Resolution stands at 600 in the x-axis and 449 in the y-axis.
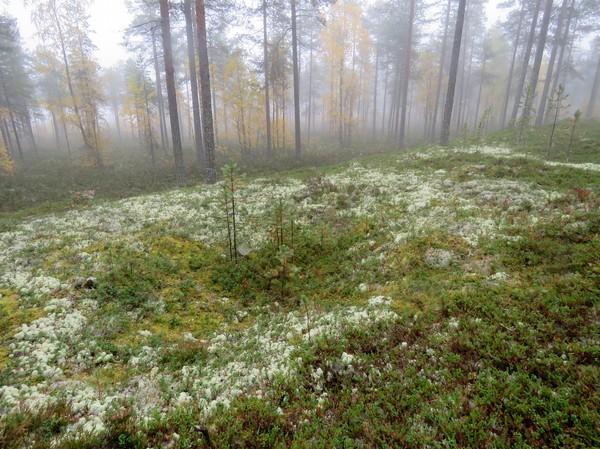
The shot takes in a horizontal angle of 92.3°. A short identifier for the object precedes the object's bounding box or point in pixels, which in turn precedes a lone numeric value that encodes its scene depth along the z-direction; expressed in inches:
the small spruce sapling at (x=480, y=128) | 748.3
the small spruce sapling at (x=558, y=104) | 569.1
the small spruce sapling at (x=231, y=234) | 312.2
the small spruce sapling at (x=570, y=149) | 534.6
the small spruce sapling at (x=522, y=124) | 661.9
